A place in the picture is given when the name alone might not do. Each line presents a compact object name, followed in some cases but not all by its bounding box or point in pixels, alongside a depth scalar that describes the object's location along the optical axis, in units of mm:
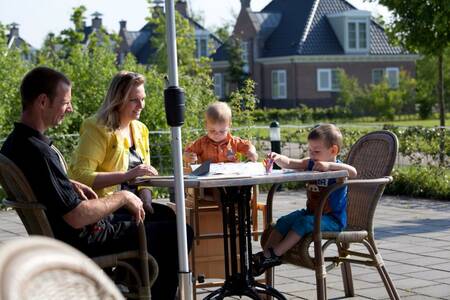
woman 5094
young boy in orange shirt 6137
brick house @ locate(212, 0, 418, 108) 52969
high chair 5852
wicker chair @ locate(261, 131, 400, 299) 5383
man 4426
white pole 4570
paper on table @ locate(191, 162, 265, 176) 5211
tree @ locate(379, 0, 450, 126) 18602
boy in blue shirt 5449
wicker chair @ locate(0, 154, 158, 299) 4422
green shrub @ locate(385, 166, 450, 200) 11766
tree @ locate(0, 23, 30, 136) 14565
